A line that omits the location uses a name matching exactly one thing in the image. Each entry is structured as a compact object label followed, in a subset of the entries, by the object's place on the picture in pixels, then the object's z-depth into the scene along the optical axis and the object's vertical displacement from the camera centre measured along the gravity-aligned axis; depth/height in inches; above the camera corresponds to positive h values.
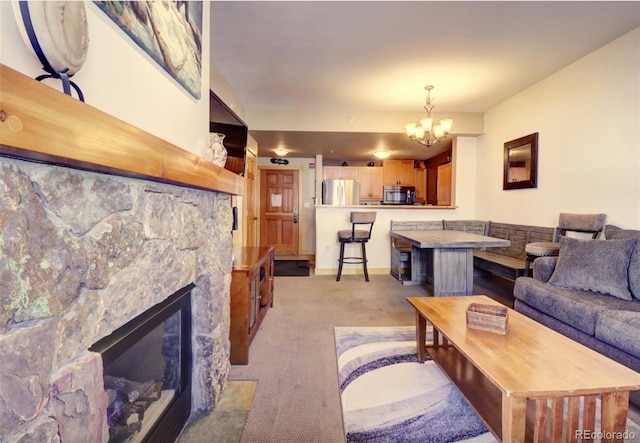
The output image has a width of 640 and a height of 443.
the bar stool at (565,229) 103.3 -5.7
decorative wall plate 21.8 +14.0
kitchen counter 176.6 +3.2
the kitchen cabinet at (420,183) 265.8 +27.1
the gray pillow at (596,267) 76.1 -14.6
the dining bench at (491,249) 127.6 -17.0
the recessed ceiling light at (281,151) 223.7 +47.2
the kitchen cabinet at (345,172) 260.4 +35.8
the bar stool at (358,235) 156.5 -12.7
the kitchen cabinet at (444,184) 206.6 +21.2
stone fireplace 20.0 -6.4
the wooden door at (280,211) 262.4 +0.2
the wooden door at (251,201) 177.4 +6.6
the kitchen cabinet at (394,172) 261.7 +36.4
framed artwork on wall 35.3 +25.6
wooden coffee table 38.5 -22.9
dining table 114.8 -20.6
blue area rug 51.9 -38.9
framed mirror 137.1 +25.5
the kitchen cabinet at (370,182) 261.7 +27.2
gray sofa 61.8 -21.4
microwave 255.1 +15.2
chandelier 136.1 +39.7
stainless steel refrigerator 226.5 +16.3
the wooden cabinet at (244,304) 74.6 -25.2
